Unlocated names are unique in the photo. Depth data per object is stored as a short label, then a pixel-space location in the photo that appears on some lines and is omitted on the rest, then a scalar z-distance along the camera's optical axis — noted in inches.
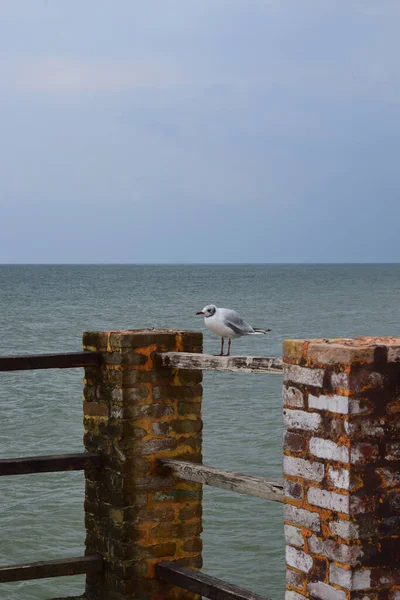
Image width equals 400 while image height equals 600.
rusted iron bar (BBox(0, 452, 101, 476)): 411.5
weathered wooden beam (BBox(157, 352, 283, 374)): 356.5
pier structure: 304.3
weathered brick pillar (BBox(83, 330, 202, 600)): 424.8
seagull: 465.7
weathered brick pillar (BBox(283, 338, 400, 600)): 302.4
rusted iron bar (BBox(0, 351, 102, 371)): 410.9
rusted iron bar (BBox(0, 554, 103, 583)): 414.6
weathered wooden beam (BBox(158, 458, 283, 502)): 350.4
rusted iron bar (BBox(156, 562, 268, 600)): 370.9
